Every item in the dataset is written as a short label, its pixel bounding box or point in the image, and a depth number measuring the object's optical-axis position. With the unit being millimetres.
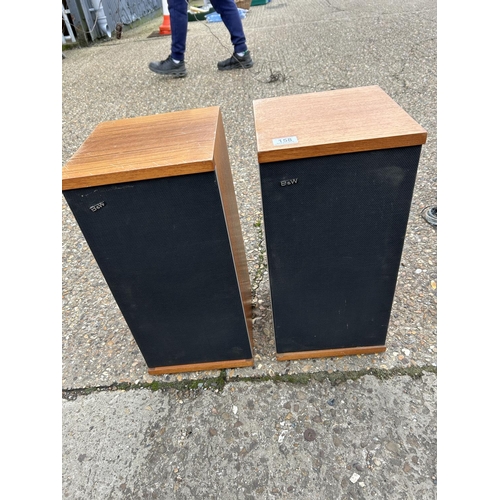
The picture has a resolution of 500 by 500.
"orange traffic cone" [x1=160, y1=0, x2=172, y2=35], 6973
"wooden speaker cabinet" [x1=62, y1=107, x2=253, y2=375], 1235
